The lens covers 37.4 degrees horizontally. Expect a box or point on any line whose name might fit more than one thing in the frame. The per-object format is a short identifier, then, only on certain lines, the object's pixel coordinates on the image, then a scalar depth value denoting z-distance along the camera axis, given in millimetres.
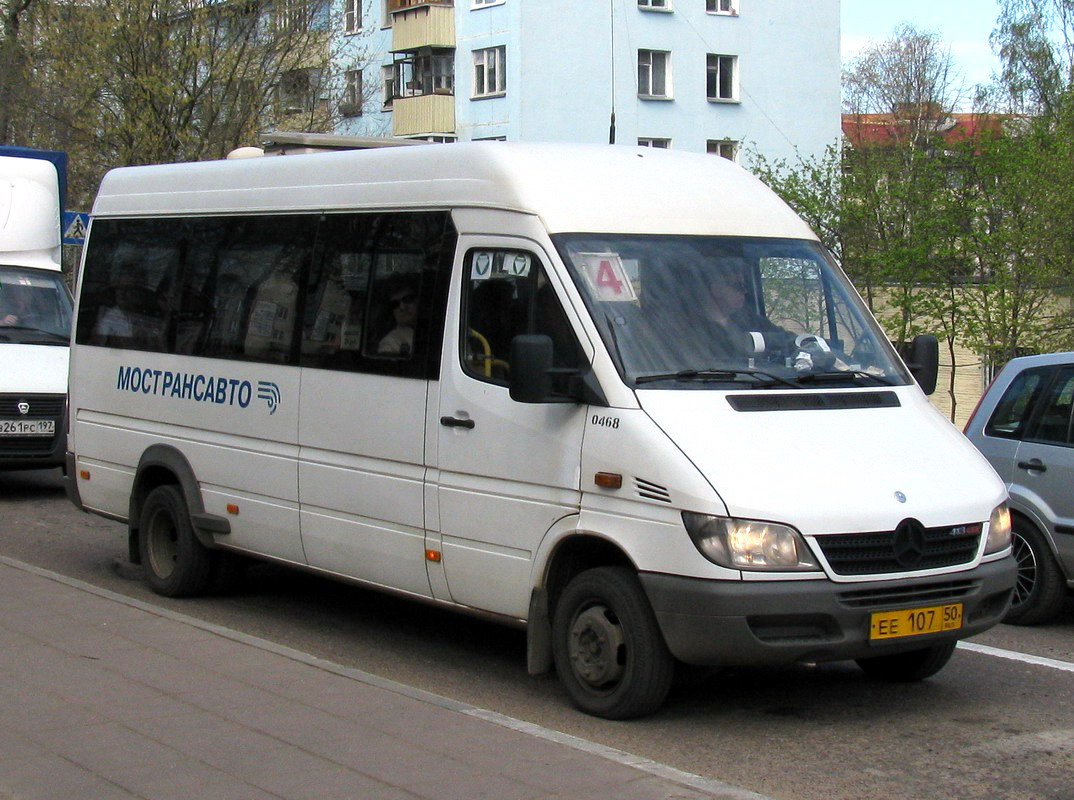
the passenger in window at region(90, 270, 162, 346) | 10438
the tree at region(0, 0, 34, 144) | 32750
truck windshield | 16188
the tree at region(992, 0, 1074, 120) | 61438
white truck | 15484
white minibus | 6574
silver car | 9367
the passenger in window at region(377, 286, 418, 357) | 8109
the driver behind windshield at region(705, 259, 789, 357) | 7270
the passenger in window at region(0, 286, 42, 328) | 16281
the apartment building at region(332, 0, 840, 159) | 51406
